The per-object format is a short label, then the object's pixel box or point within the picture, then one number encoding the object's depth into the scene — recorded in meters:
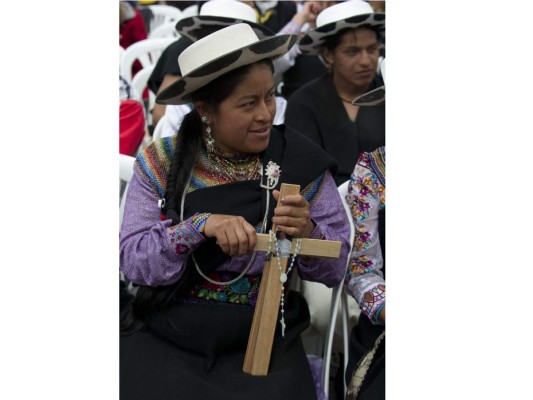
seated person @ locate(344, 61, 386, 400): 1.83
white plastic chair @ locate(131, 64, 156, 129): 4.39
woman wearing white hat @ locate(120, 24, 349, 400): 1.69
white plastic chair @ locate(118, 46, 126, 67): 4.54
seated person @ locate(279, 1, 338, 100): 4.08
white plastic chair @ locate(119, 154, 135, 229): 2.39
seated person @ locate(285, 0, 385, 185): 3.06
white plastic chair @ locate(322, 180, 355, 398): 1.93
